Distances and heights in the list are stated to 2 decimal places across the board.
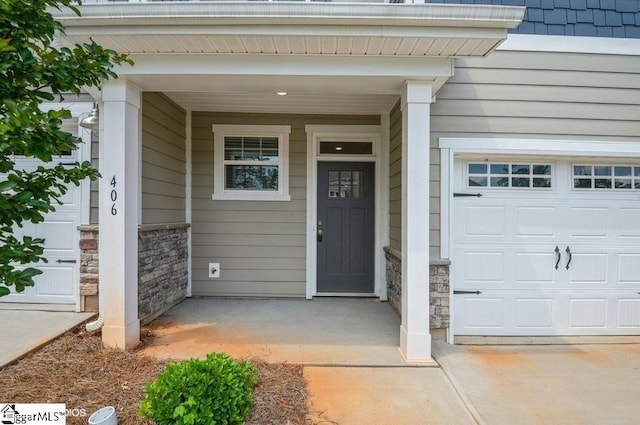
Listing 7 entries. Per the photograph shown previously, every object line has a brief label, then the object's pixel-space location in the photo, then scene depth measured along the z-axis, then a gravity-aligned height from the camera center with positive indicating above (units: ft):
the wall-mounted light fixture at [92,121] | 10.54 +2.92
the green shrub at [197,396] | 5.97 -3.29
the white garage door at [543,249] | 11.33 -1.12
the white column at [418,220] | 9.41 -0.13
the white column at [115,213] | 9.47 +0.06
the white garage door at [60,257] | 12.13 -1.49
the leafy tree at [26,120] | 4.74 +1.31
